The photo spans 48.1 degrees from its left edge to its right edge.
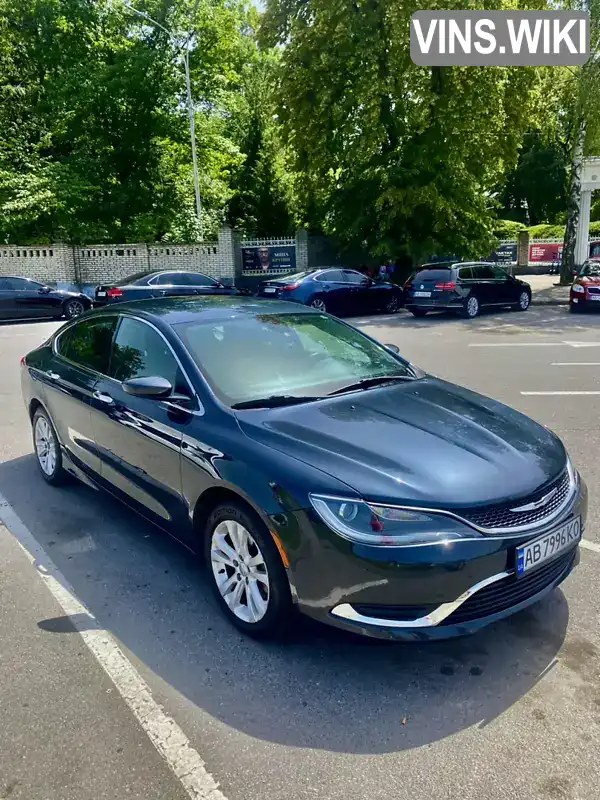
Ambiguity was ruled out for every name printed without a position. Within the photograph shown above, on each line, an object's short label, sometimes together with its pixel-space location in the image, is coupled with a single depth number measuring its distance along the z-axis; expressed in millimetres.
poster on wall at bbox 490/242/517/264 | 33719
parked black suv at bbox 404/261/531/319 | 16781
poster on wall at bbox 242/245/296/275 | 25656
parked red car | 17297
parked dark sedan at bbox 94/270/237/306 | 17641
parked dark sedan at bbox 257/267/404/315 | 17266
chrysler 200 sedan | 2717
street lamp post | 24031
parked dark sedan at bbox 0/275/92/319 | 17469
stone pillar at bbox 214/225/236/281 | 24906
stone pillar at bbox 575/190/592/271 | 25641
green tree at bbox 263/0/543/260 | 19906
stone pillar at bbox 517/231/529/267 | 33781
